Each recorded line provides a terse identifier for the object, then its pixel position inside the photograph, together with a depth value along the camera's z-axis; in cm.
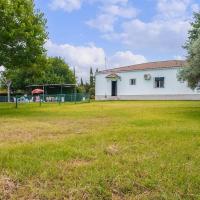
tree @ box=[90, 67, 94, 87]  3772
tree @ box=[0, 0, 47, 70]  1083
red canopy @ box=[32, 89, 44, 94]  3039
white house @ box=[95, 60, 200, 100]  2356
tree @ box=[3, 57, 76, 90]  3367
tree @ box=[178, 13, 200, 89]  1024
